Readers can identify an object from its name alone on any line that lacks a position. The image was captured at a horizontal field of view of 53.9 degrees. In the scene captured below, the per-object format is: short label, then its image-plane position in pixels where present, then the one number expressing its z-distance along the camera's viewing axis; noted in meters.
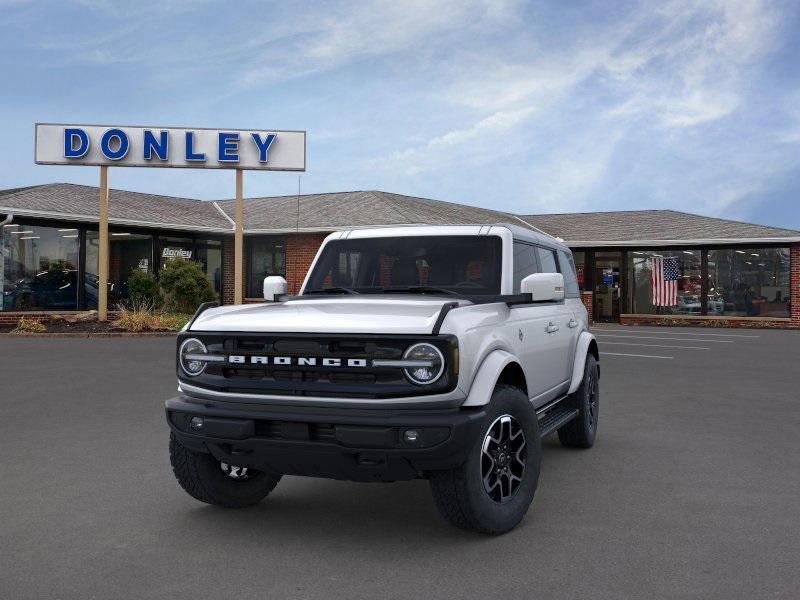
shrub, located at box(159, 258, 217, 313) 23.62
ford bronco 4.04
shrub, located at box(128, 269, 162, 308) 23.69
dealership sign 23.00
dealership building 24.44
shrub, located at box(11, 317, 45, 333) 19.68
